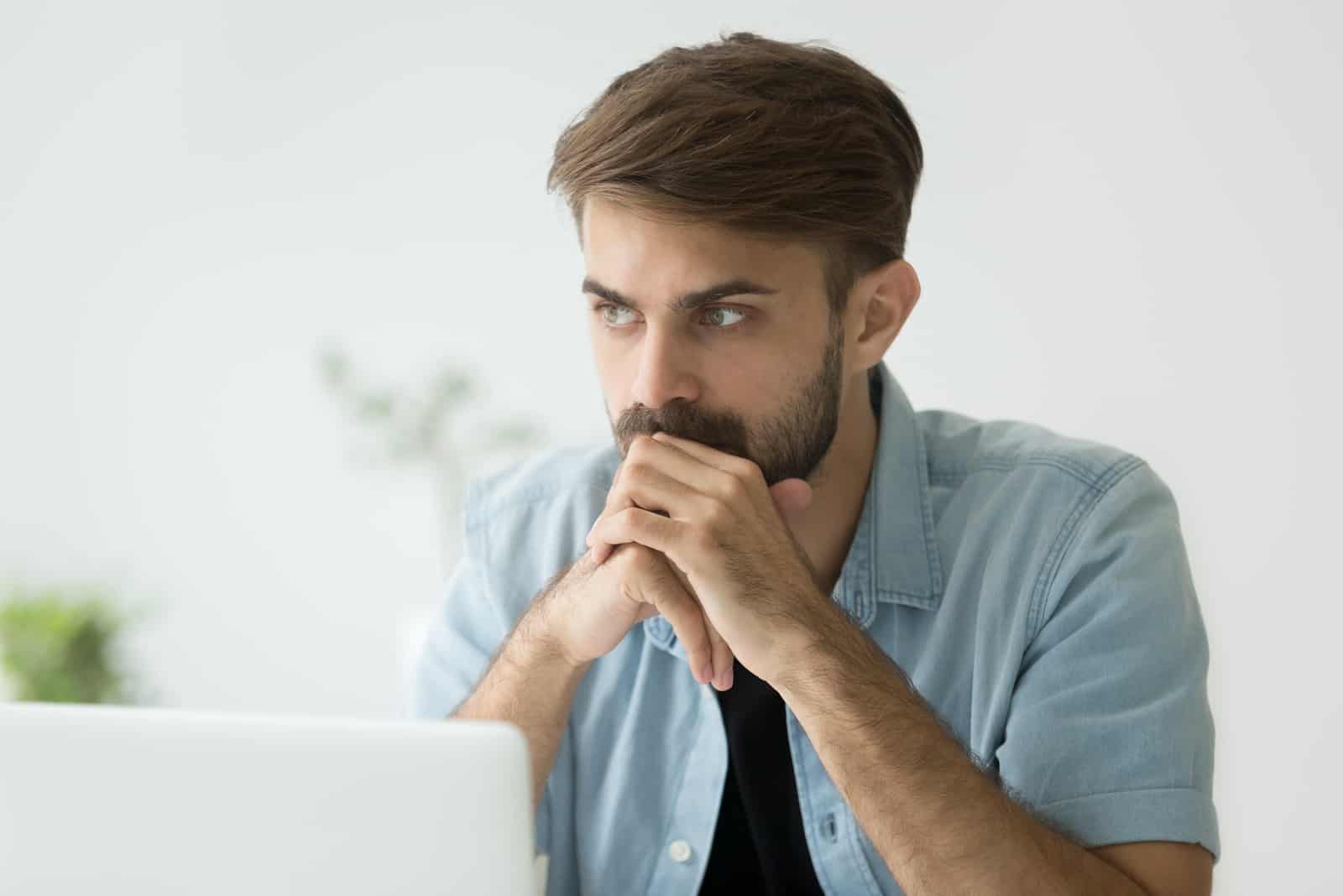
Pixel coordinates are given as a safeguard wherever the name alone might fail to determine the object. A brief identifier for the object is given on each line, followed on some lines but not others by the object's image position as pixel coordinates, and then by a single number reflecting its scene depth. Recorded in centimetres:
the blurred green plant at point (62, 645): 346
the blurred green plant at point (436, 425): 361
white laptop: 78
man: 131
